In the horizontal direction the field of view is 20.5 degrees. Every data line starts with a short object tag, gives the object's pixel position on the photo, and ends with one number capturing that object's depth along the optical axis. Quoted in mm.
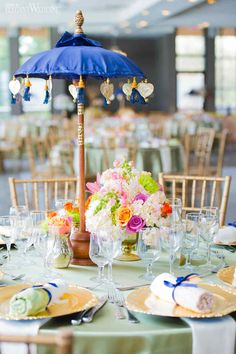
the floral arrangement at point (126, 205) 2363
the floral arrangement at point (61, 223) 2341
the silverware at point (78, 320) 1770
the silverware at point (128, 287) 2104
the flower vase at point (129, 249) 2490
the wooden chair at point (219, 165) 6840
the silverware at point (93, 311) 1786
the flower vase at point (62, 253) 2287
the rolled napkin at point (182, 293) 1813
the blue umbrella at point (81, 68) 2348
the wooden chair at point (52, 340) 1153
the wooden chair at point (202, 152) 6844
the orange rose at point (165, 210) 2447
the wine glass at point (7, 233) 2311
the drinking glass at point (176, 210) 2529
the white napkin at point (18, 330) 1745
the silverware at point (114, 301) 1831
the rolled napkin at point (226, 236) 2702
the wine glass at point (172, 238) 2133
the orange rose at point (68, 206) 2588
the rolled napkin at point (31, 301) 1788
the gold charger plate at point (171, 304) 1806
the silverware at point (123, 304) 1801
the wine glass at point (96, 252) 2061
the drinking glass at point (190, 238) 2340
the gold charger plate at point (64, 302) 1811
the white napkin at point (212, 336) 1736
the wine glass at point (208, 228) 2340
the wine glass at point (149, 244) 2090
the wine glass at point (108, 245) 2045
